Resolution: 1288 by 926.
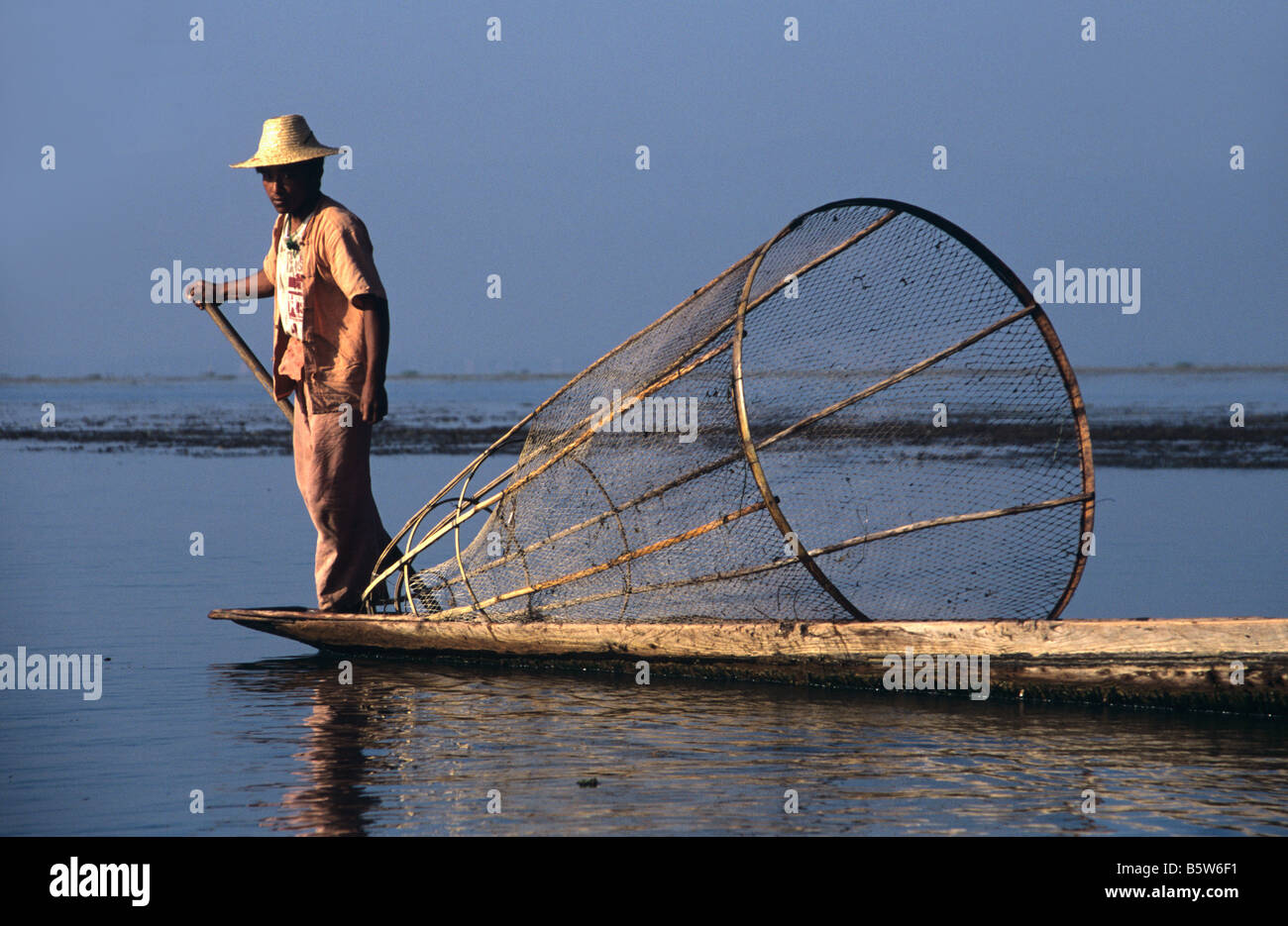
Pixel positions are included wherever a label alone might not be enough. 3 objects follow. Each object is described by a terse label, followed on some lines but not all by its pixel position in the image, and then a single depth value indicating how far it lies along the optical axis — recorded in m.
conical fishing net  13.91
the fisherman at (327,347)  14.45
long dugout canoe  11.72
